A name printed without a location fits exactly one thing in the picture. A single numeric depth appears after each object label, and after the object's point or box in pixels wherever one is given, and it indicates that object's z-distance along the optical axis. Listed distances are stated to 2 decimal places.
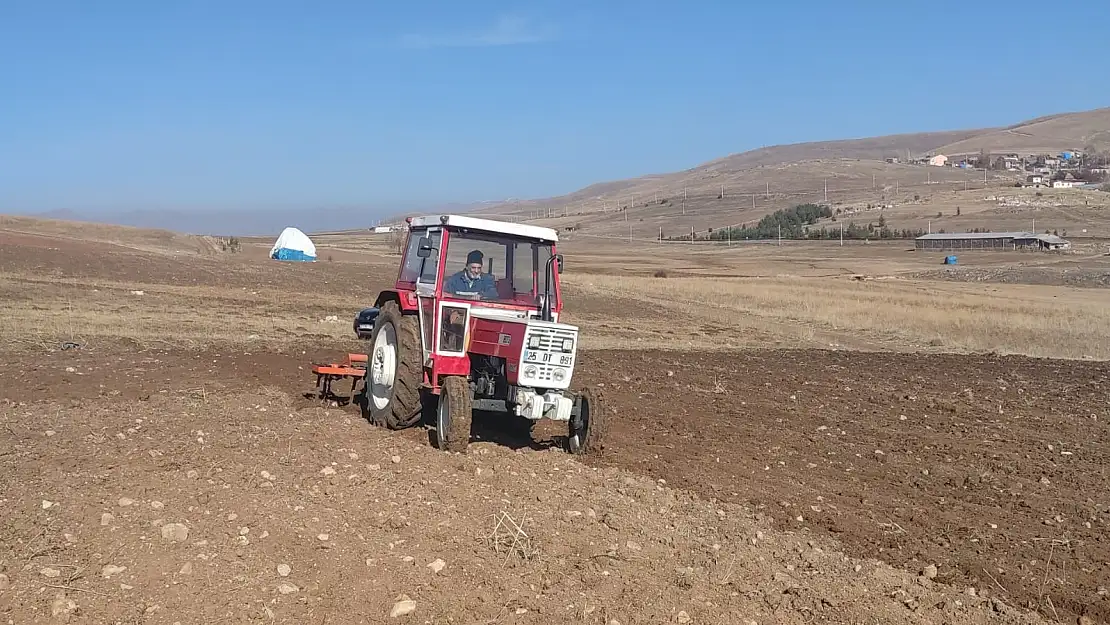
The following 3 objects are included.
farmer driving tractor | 9.48
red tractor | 8.45
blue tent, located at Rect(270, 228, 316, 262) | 53.81
